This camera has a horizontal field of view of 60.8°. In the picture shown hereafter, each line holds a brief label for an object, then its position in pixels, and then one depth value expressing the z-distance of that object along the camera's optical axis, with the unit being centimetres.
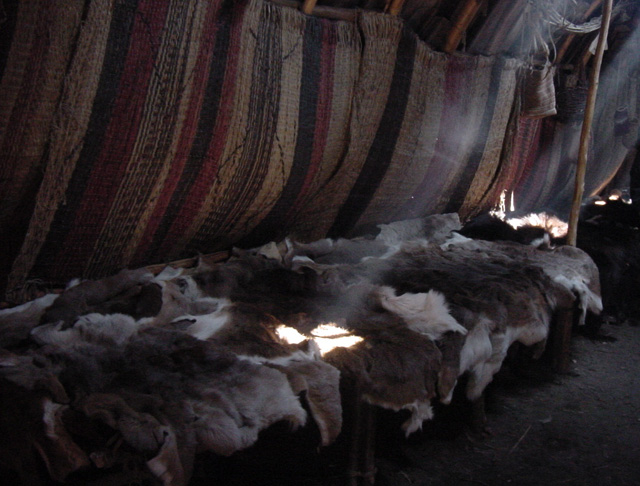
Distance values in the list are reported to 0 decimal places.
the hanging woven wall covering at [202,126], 182
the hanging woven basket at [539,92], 393
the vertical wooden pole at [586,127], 357
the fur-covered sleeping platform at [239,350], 117
